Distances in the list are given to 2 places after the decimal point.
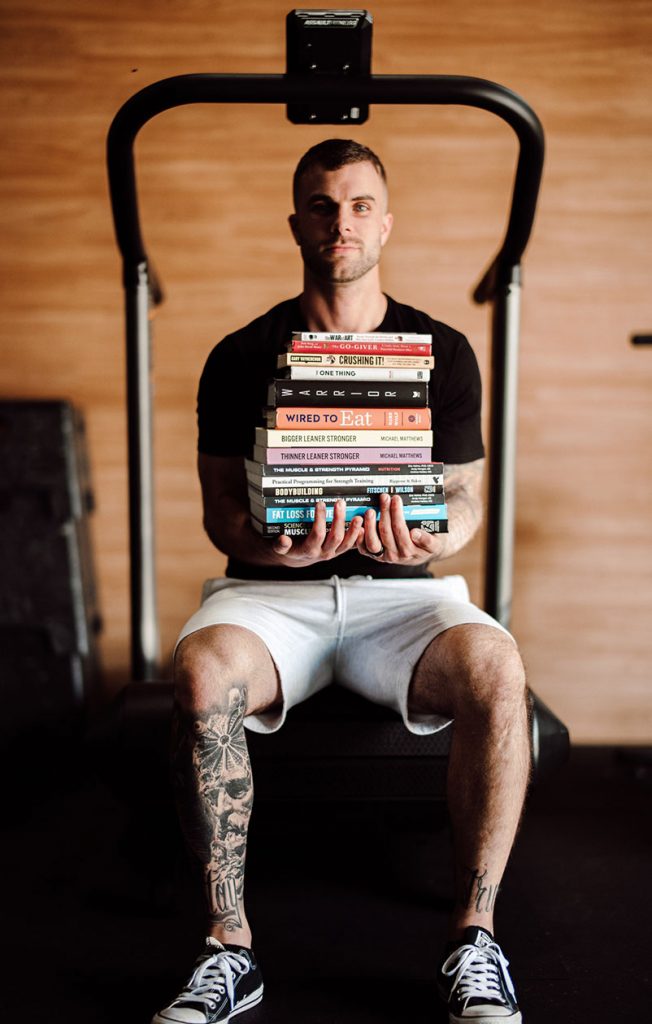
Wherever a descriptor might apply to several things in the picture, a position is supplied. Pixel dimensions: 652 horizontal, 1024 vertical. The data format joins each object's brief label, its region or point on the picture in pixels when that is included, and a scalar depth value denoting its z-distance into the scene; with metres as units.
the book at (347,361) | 1.44
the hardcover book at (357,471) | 1.42
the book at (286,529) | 1.41
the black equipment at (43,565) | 2.25
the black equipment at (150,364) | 1.43
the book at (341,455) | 1.43
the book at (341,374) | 1.45
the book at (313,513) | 1.41
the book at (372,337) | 1.44
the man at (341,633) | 1.29
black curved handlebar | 1.42
